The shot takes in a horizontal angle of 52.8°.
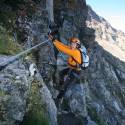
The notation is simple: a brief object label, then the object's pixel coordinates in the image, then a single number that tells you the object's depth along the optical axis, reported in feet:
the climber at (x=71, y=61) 18.15
